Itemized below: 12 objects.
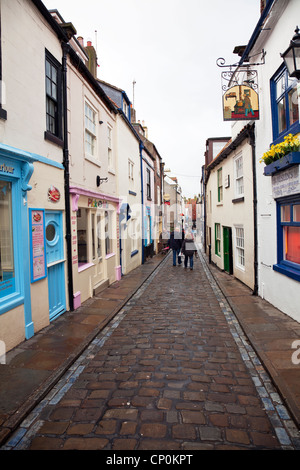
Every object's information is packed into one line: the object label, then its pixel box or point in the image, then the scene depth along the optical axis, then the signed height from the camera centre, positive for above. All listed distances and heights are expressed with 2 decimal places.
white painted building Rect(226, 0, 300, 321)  6.61 +1.33
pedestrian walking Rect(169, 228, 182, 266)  16.75 -0.76
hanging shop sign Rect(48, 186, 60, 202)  6.64 +0.87
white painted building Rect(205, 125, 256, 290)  10.21 +0.79
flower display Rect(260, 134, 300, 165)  6.09 +1.68
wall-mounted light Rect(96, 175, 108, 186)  9.90 +1.73
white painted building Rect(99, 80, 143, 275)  13.45 +2.39
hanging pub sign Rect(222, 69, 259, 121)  8.24 +3.46
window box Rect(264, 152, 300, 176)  5.97 +1.38
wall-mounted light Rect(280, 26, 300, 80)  4.51 +2.63
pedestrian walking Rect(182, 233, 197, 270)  15.50 -0.93
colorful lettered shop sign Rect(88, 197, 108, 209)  9.30 +0.93
